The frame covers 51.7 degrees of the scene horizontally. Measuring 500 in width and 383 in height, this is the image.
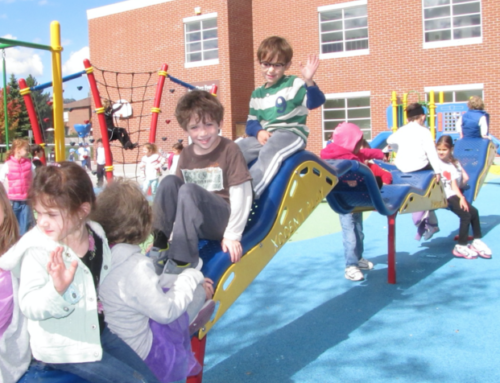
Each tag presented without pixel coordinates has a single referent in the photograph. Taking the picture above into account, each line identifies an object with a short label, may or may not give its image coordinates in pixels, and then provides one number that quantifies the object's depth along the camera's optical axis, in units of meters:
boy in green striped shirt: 3.32
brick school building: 16.84
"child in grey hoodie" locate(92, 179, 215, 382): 1.93
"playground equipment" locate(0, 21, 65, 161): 5.19
